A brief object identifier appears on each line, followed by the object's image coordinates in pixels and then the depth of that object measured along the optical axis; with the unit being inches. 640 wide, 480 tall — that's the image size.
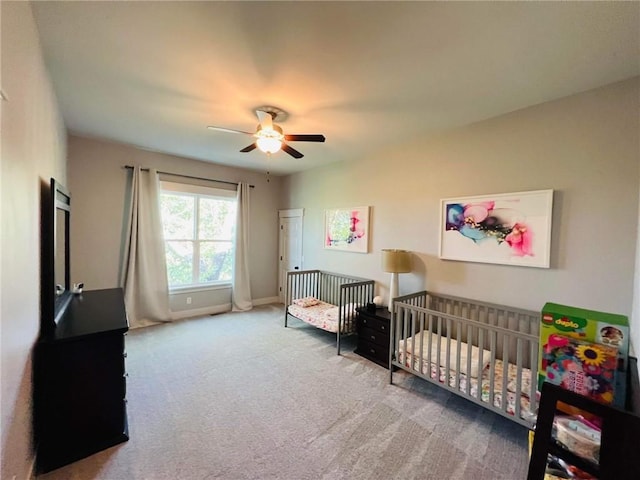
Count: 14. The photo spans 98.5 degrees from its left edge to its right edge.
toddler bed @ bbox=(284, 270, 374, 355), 137.5
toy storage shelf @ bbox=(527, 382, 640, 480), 37.8
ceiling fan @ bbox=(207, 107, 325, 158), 96.2
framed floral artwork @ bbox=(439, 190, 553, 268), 93.0
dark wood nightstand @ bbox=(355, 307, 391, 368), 121.8
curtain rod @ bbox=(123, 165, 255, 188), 156.7
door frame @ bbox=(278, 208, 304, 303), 213.1
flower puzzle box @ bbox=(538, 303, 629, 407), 61.1
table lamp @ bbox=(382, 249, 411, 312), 124.9
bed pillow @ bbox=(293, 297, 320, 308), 164.1
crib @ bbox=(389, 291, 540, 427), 77.6
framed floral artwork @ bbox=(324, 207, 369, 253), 155.6
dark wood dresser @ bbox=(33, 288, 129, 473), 66.4
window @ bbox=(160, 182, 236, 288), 175.3
